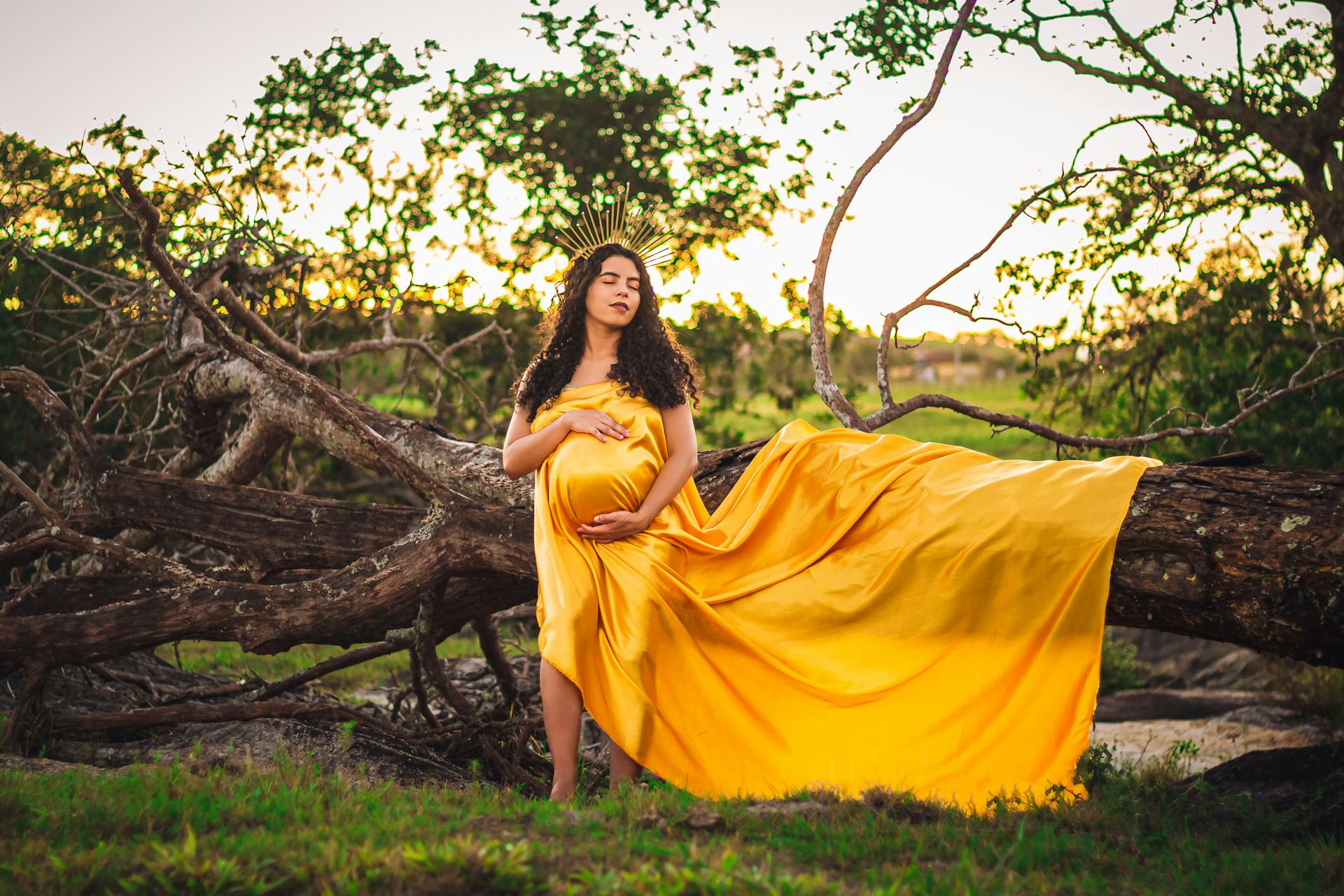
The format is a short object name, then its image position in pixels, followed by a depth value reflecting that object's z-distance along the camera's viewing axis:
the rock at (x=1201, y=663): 8.95
